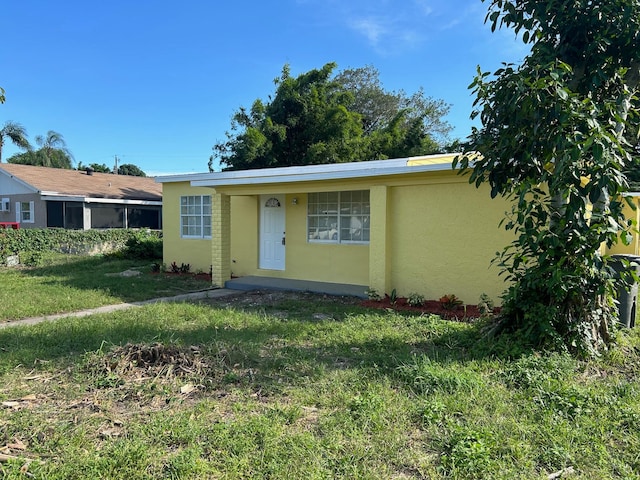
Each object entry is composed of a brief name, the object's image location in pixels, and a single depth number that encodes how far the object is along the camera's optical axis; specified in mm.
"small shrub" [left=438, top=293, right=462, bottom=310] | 8281
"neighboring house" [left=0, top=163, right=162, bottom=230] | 21812
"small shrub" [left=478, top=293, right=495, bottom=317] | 7672
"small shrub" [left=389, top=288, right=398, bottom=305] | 8888
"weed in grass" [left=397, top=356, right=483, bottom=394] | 4262
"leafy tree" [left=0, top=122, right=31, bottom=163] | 31406
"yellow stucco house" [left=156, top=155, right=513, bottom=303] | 8438
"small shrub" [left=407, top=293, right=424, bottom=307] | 8664
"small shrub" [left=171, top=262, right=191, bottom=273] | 13617
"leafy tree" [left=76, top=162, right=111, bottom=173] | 55581
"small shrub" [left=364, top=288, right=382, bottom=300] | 9160
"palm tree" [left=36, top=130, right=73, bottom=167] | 40119
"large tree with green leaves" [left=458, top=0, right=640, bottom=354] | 4613
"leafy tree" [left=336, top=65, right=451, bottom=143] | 31562
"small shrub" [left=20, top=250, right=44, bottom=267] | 15227
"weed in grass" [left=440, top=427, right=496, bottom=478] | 2980
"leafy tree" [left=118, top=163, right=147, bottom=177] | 64750
